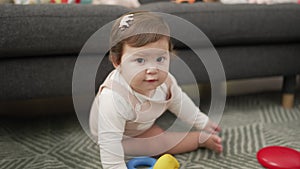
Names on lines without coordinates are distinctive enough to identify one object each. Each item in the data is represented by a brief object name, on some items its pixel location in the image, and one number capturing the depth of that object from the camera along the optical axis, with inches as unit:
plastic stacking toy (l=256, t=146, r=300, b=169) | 30.3
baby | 26.5
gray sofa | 33.5
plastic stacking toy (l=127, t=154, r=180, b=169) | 27.3
